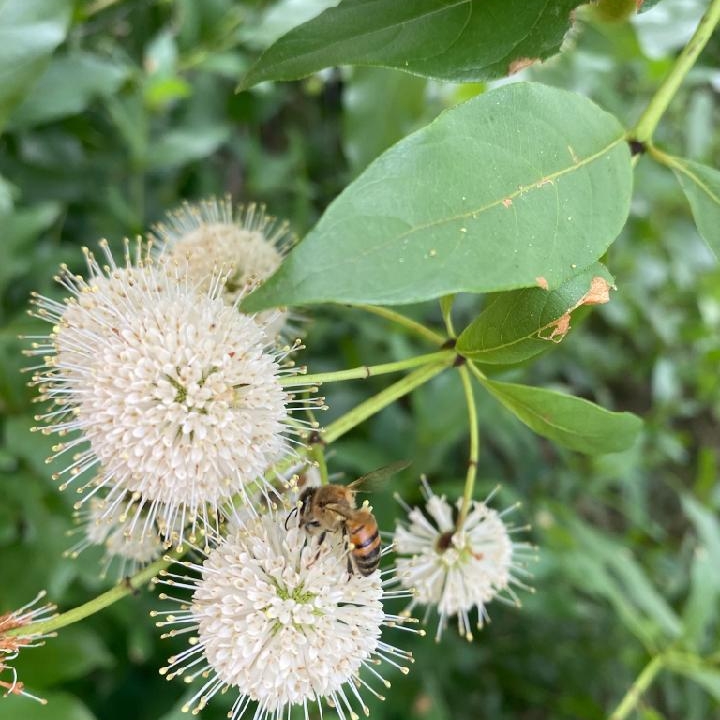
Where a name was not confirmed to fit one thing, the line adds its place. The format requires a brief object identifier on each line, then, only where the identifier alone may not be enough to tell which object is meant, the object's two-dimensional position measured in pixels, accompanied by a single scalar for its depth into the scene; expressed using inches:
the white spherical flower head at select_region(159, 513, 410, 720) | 3.5
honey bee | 3.6
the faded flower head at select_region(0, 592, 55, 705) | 3.5
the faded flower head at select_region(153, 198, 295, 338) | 4.1
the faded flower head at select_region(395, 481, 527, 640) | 4.2
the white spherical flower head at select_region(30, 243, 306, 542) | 3.4
